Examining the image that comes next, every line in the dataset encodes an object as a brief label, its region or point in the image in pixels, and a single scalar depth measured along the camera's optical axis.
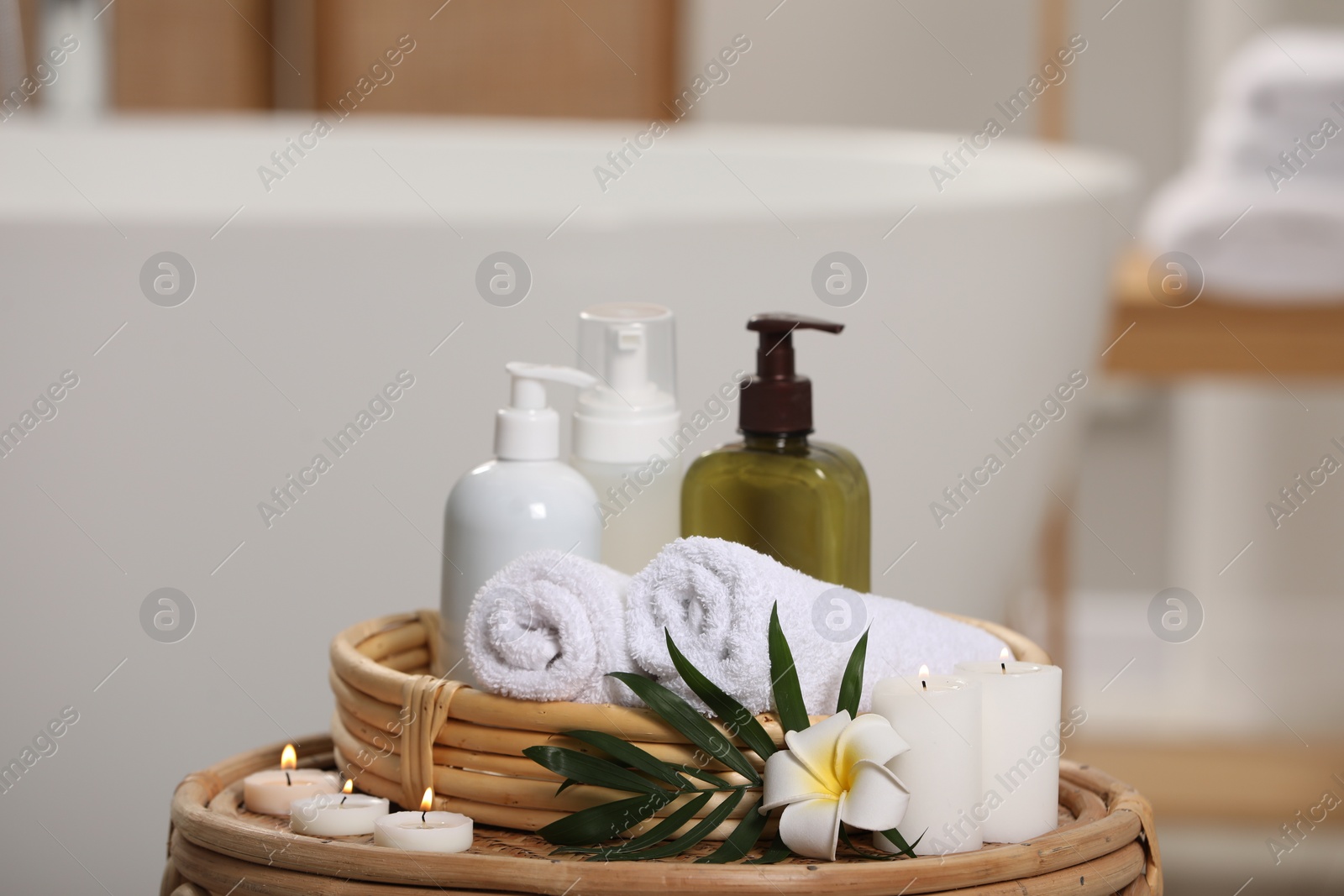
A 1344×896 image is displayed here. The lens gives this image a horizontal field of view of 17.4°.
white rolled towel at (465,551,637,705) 1.64
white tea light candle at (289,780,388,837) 1.63
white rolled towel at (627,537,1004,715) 1.63
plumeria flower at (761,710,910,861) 1.59
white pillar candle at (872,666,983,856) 1.61
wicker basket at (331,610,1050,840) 1.63
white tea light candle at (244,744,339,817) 1.67
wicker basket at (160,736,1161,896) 1.58
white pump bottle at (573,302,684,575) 1.76
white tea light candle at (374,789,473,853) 1.60
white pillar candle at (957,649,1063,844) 1.63
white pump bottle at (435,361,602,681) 1.70
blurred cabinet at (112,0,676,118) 4.73
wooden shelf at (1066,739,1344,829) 3.92
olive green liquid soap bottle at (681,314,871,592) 1.71
